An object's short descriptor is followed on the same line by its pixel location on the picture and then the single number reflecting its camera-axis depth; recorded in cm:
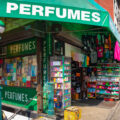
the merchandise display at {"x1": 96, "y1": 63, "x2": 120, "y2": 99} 1202
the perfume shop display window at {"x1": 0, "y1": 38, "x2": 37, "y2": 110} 853
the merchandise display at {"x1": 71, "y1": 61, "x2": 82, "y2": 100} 1182
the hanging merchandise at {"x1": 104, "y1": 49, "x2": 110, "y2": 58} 1229
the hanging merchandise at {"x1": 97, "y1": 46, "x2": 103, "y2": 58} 1228
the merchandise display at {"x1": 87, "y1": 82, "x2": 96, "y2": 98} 1263
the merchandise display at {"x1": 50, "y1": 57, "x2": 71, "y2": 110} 830
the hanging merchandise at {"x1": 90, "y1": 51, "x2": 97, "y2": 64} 1271
